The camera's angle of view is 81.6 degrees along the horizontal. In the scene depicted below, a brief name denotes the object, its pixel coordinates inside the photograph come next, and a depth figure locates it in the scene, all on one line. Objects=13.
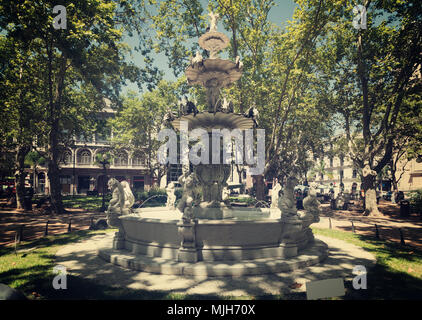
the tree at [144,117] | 28.05
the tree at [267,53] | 14.09
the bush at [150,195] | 23.41
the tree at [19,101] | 16.03
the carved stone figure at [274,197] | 11.77
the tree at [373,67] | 14.01
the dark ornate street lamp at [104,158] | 19.34
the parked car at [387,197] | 30.82
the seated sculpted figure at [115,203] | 7.72
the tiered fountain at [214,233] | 6.17
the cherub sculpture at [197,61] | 8.12
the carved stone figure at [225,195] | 8.78
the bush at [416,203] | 16.91
